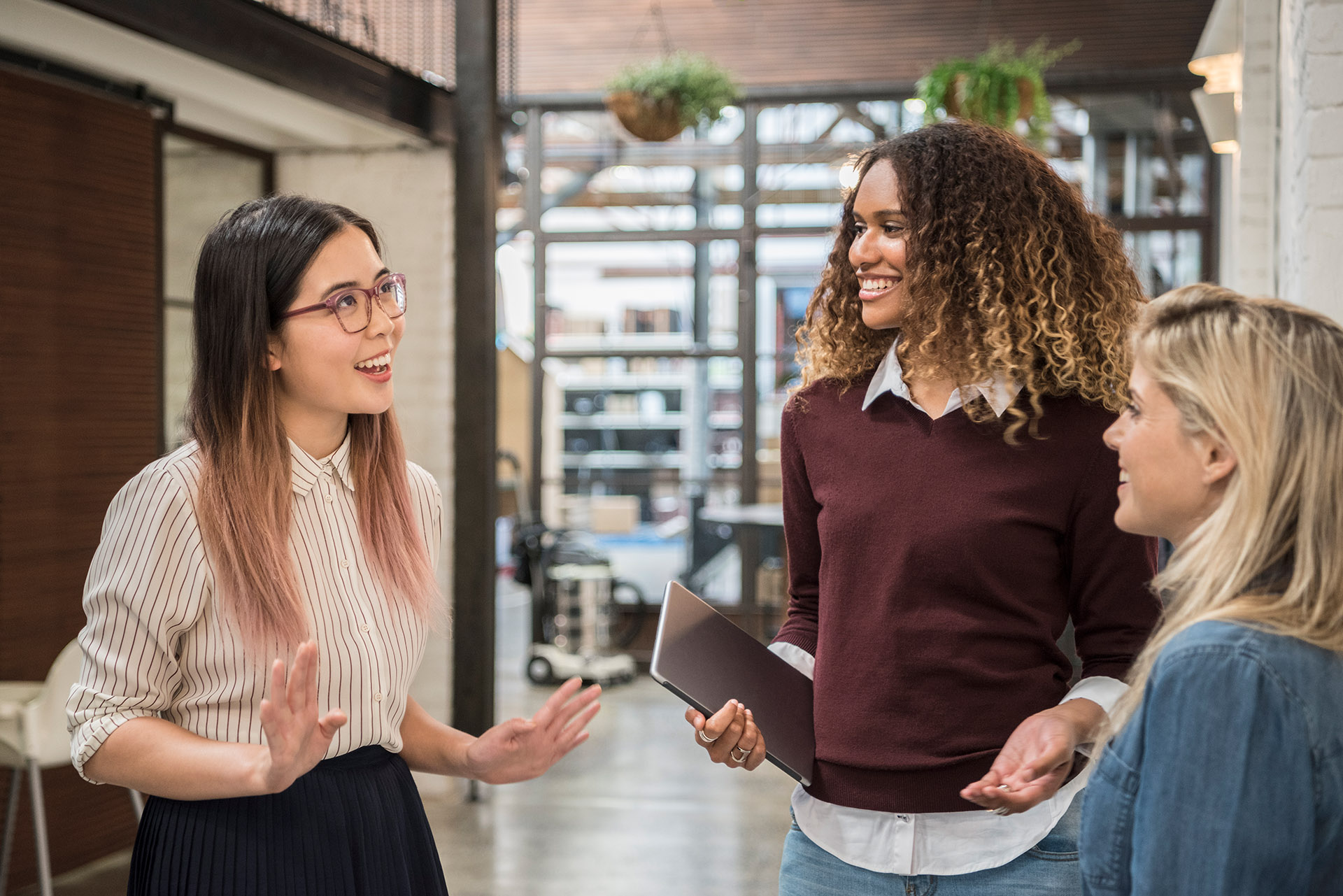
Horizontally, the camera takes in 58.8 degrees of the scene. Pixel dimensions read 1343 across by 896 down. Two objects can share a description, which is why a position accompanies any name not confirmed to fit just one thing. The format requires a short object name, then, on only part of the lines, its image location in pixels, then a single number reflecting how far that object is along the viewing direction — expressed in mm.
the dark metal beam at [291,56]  3396
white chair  3223
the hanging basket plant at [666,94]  6621
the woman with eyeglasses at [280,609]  1342
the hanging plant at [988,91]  6109
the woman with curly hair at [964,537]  1414
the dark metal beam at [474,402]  5137
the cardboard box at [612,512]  8492
